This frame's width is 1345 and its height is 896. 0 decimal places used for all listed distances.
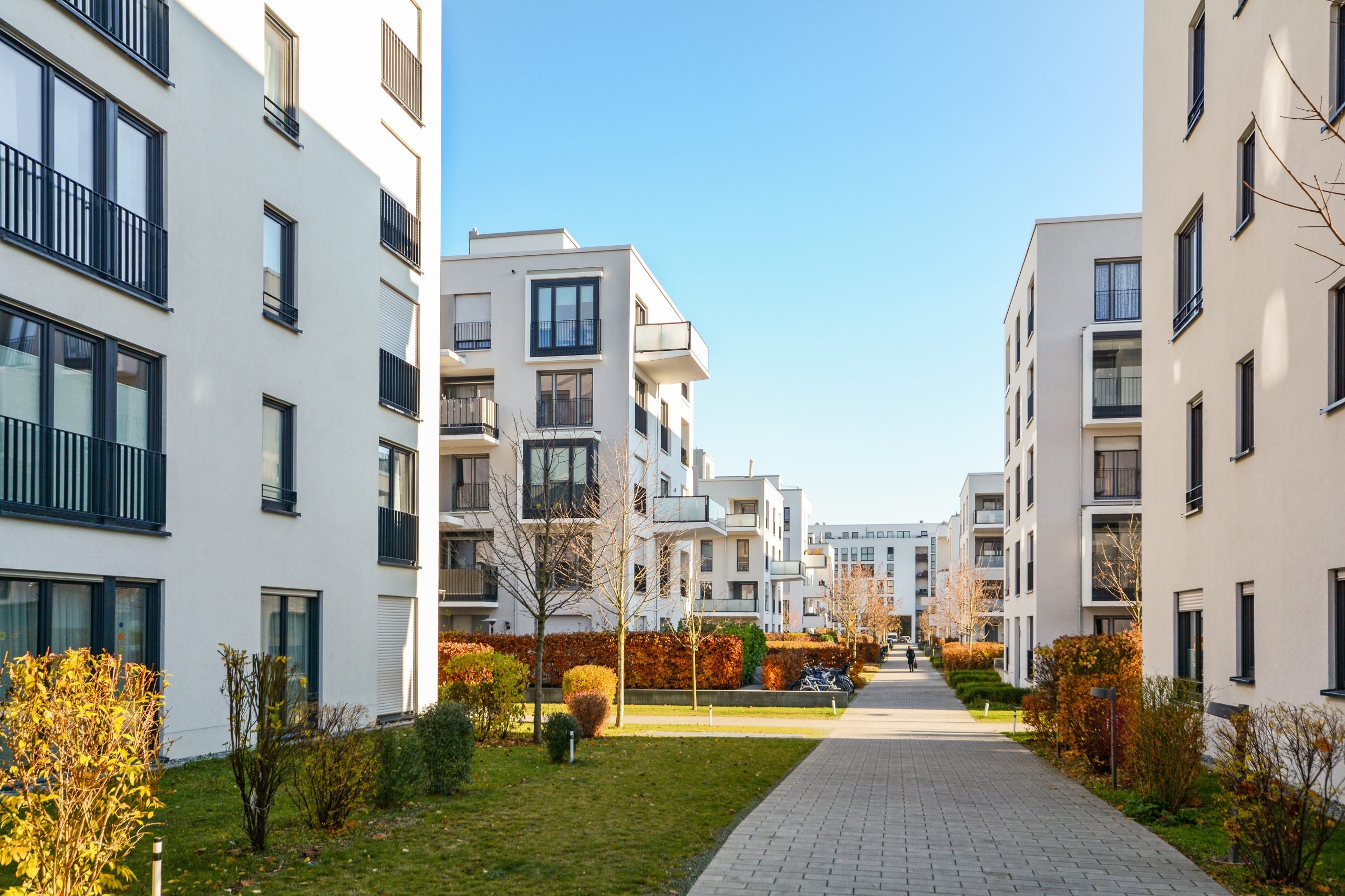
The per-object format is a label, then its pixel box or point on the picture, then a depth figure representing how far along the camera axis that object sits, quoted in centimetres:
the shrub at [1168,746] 1172
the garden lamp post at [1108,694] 1351
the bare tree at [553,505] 2867
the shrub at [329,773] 985
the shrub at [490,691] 1838
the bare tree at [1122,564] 3086
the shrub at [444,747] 1230
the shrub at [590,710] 1920
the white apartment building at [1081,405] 3362
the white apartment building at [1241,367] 1156
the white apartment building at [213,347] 1213
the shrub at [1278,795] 826
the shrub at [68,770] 616
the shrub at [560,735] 1548
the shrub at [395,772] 1133
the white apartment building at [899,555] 14350
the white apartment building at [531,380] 3622
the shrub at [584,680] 2398
